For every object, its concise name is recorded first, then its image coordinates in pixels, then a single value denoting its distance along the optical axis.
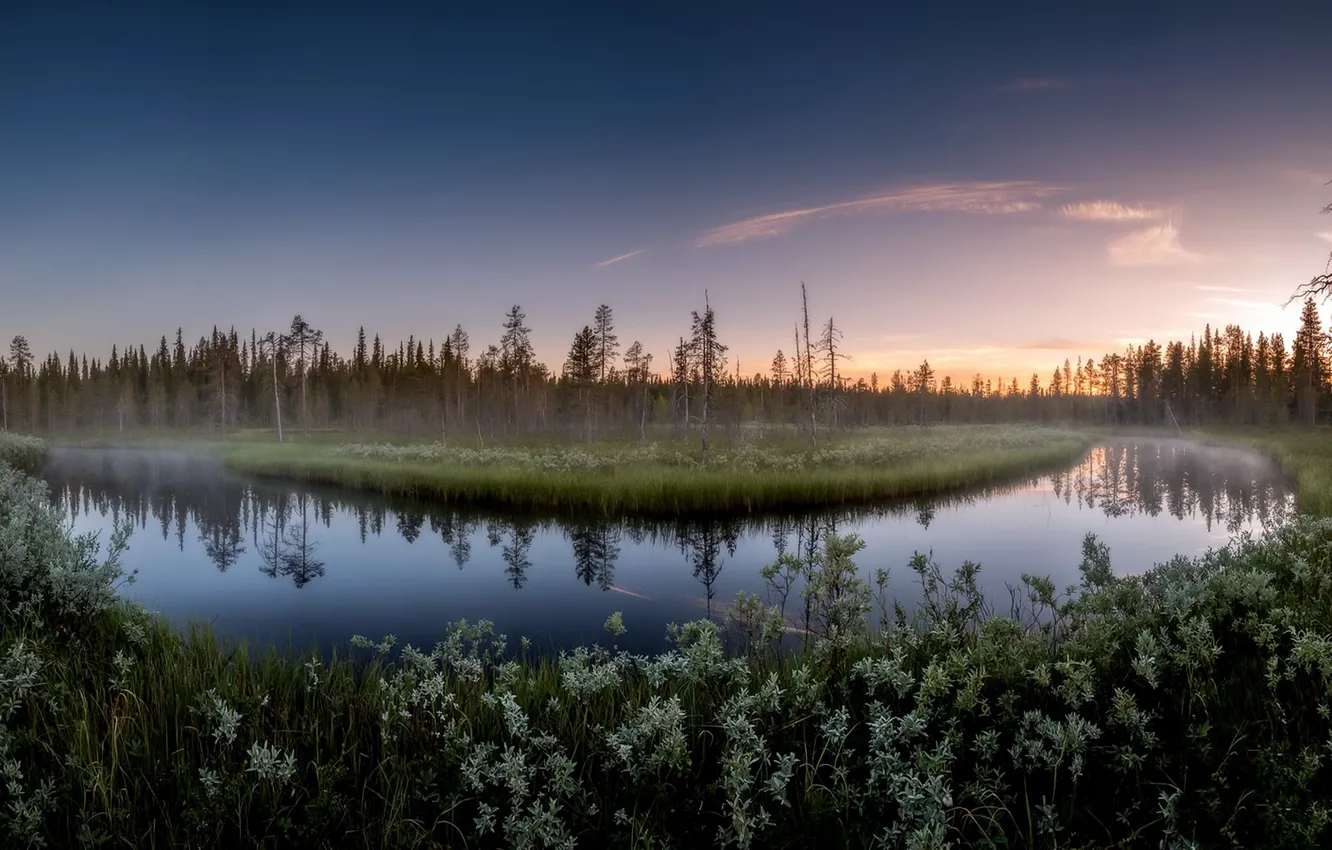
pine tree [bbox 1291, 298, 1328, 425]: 85.29
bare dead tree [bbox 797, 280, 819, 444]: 53.06
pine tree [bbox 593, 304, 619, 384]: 66.69
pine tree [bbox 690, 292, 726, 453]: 48.25
